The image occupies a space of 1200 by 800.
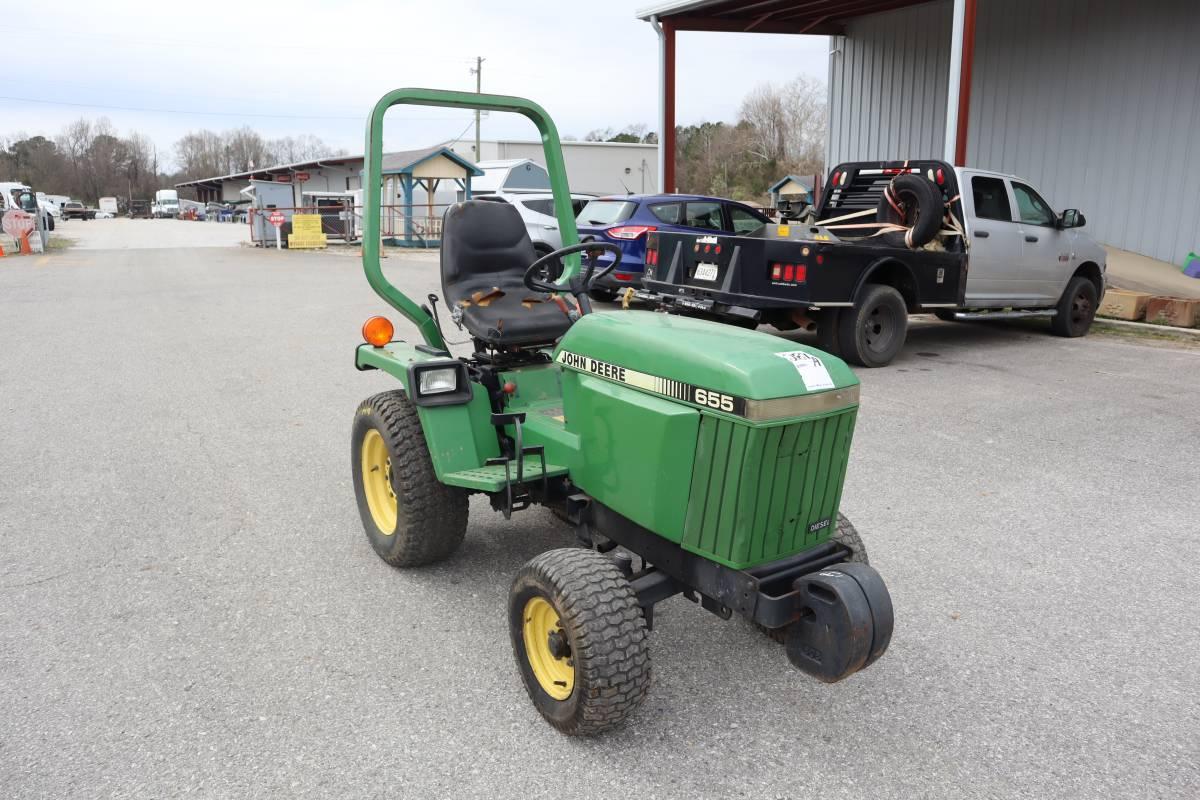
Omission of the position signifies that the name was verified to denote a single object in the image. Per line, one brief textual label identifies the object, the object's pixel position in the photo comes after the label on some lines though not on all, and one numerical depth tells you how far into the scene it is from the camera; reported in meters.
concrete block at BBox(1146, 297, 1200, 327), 10.74
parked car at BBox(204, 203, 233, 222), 64.50
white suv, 15.88
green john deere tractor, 2.52
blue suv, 10.91
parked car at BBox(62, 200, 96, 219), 70.00
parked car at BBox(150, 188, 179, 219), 85.44
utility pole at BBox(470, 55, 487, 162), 48.41
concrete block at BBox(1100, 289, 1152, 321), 11.27
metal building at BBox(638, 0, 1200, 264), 13.22
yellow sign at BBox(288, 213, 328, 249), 27.97
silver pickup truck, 7.92
